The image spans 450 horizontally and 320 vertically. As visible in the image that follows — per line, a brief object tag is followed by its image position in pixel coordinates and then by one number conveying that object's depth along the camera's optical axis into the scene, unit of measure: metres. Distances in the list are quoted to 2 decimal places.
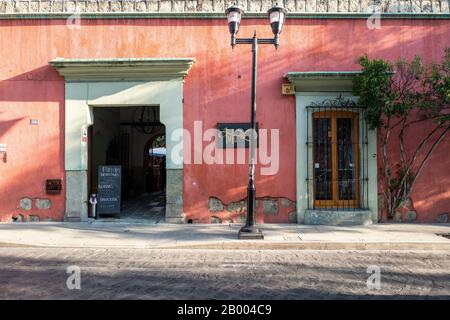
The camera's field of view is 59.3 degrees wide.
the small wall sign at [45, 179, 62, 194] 10.45
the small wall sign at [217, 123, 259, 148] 10.31
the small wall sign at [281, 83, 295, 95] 10.29
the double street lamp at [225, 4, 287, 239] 8.13
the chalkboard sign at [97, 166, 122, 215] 10.78
